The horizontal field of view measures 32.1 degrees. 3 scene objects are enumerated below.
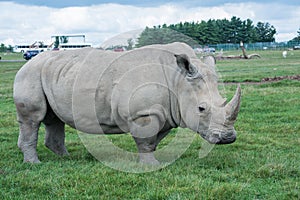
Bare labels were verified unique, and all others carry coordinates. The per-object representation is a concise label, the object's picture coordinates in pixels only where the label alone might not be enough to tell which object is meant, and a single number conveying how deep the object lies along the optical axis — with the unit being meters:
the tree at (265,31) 104.94
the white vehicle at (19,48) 114.11
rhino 6.44
